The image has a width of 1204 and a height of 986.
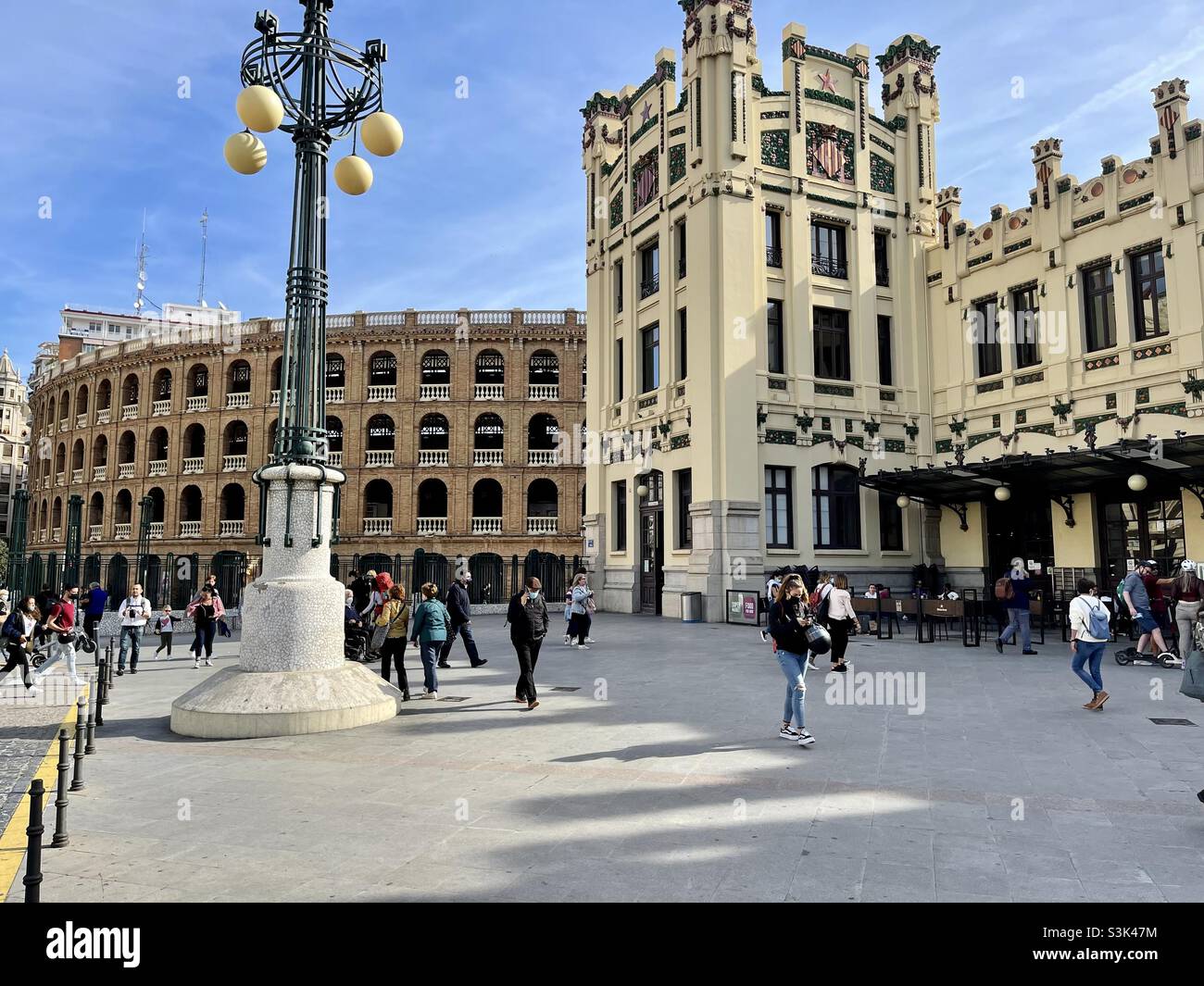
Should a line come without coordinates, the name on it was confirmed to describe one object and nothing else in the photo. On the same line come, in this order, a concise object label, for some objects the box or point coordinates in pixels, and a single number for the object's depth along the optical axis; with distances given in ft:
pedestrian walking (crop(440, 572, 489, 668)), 45.96
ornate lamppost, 28.09
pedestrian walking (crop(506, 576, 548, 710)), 32.60
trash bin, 71.97
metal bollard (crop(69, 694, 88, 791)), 20.48
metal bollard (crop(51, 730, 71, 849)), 16.51
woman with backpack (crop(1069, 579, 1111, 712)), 31.01
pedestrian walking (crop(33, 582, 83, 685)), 44.04
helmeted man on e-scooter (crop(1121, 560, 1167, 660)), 43.98
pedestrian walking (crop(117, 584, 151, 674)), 47.65
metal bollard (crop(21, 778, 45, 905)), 12.93
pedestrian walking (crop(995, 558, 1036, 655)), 49.03
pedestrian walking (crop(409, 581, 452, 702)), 34.86
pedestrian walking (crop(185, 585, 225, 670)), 49.37
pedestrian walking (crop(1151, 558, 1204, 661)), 40.81
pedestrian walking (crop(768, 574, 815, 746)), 26.22
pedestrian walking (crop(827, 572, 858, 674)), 41.91
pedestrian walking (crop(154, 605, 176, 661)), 56.80
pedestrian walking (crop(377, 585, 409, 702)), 35.47
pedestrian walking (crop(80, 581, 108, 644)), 53.21
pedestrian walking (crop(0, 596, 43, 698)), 42.19
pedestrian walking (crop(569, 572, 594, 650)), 54.24
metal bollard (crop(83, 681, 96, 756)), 24.78
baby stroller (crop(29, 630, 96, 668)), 44.37
